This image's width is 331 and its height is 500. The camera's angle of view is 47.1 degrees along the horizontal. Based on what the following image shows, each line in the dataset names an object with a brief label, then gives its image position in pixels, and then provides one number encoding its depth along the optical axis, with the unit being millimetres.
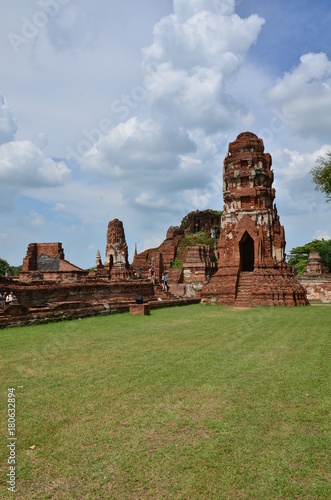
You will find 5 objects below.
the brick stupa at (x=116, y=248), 37688
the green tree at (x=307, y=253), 47656
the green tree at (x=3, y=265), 54331
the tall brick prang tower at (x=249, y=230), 18031
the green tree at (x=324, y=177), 11948
